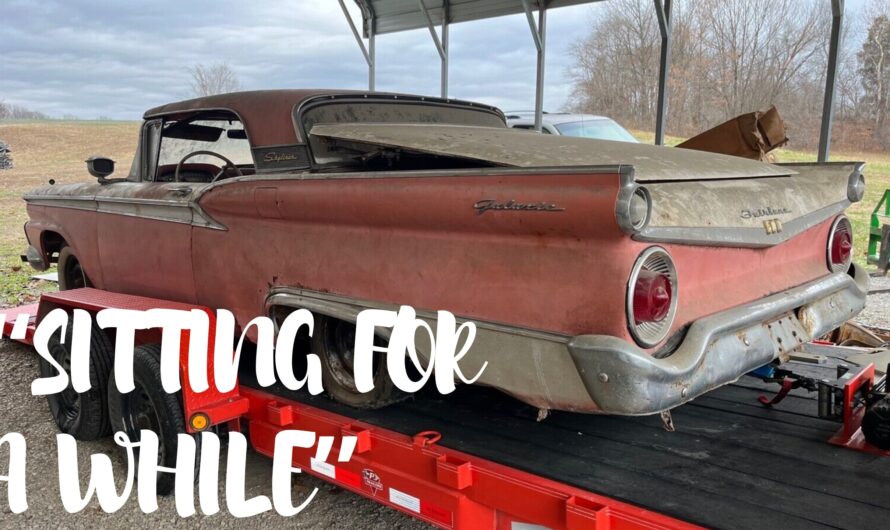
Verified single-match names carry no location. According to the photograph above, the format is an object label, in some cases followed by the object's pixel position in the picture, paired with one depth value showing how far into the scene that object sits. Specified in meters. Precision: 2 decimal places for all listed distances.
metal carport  7.87
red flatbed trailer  2.02
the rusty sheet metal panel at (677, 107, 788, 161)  5.05
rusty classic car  1.98
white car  9.20
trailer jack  2.35
